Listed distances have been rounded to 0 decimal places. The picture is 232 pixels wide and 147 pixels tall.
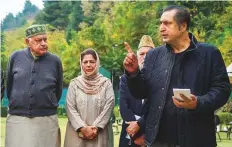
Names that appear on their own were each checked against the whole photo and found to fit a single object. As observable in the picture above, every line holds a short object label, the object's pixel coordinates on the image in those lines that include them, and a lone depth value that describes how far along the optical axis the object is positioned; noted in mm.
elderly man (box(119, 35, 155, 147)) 6654
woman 6734
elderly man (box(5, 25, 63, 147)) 6285
